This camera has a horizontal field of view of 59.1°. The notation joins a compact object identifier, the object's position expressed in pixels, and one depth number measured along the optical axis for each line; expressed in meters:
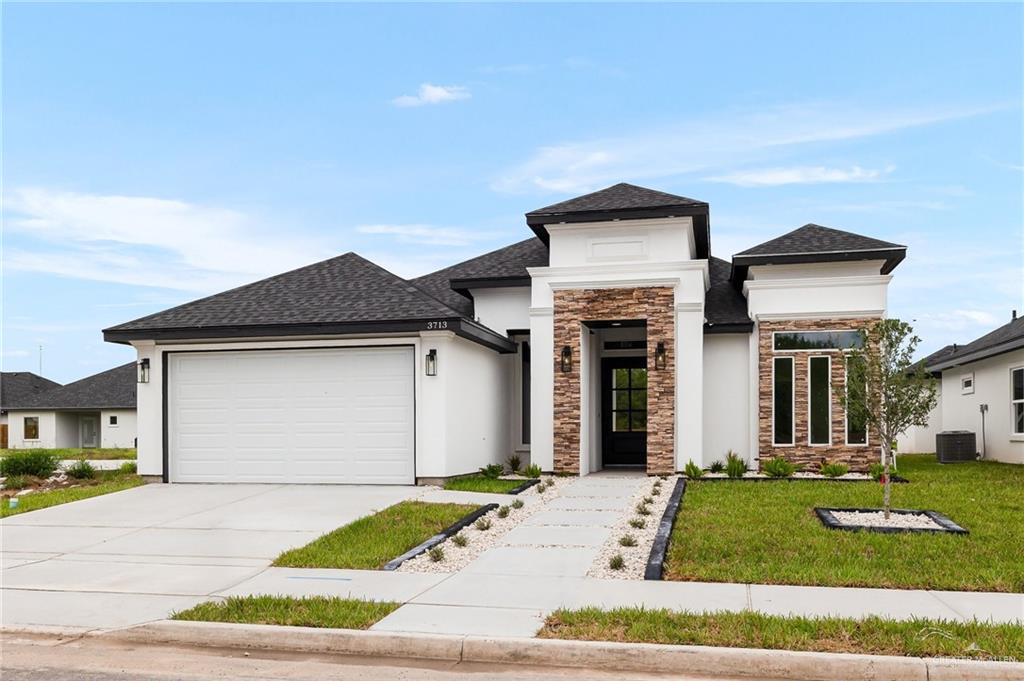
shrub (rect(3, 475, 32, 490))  18.91
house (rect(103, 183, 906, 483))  16.31
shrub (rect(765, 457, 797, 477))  17.58
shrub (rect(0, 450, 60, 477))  20.02
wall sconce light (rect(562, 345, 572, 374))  19.11
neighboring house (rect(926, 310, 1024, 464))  21.75
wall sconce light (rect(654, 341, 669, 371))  18.77
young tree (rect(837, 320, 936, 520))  12.46
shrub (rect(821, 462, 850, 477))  17.31
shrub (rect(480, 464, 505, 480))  17.61
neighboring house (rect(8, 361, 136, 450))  45.22
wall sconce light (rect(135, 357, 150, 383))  17.19
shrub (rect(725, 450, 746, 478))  17.48
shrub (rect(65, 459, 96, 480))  19.09
